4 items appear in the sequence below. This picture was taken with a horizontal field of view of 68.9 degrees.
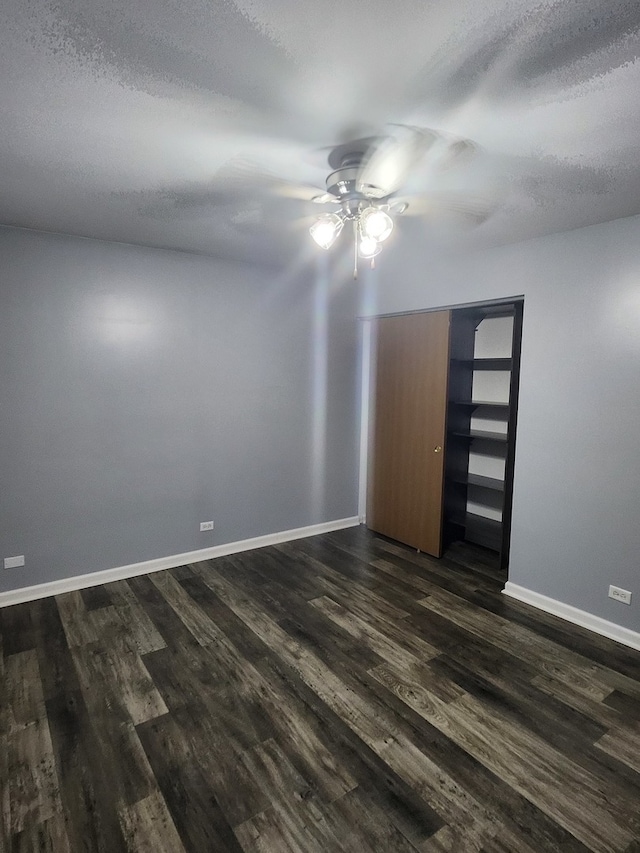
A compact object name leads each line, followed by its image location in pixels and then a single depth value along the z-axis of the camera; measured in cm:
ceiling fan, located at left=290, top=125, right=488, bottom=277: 182
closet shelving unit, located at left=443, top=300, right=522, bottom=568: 395
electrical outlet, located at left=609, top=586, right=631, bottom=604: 284
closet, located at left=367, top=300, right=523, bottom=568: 397
